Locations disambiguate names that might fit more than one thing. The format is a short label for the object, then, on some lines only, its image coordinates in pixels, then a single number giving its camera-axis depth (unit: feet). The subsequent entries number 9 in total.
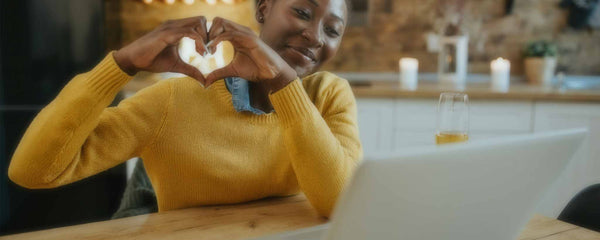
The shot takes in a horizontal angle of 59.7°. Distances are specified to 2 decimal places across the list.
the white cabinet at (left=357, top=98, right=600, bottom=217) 8.13
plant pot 9.70
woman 2.63
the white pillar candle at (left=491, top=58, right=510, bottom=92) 9.11
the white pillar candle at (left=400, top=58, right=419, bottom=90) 9.14
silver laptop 1.44
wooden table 2.50
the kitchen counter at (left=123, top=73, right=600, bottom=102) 8.00
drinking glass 3.17
